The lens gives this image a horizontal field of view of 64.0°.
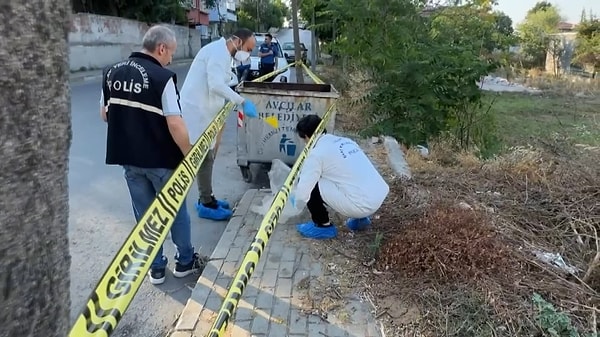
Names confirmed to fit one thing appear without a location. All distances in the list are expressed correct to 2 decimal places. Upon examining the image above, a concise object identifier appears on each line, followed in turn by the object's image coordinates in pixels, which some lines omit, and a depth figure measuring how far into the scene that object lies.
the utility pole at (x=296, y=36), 9.94
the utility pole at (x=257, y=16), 53.66
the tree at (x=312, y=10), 9.66
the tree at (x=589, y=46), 27.98
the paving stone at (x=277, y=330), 2.89
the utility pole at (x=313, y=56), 16.00
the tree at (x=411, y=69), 7.91
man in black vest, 3.23
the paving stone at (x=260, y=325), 2.93
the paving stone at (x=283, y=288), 3.33
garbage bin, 5.86
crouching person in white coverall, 3.83
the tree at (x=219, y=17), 57.16
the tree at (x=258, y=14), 55.04
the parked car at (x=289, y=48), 27.04
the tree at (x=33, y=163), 0.86
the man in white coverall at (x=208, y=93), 4.60
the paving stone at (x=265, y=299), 3.19
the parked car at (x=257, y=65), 13.35
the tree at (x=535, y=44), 33.28
